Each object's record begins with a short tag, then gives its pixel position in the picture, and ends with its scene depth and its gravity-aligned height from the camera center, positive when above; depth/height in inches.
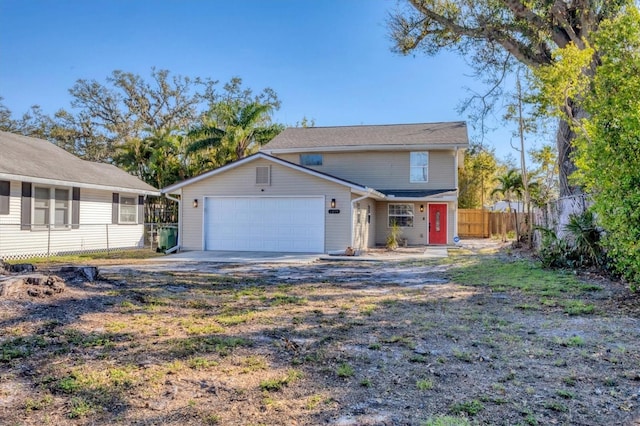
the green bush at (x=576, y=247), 358.0 -16.7
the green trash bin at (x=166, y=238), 604.7 -17.1
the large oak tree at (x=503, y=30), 495.2 +261.1
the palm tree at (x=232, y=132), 821.2 +189.4
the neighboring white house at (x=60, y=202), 476.4 +30.8
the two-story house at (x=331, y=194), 572.4 +47.5
